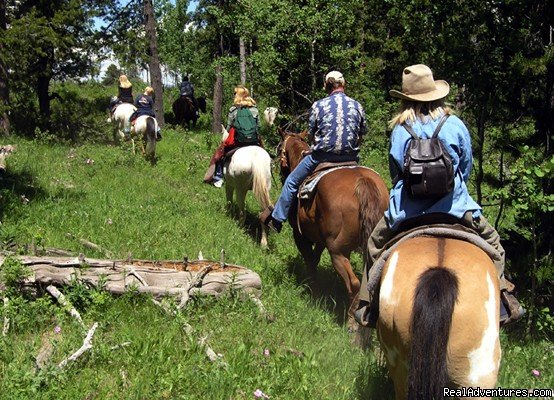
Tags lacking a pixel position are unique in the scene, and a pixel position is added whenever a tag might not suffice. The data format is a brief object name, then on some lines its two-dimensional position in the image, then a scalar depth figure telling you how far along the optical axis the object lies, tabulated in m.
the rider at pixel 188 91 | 24.88
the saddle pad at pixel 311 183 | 6.45
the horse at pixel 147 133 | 14.70
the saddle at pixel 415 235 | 3.76
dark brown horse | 24.34
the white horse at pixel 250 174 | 9.25
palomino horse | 3.10
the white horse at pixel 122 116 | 17.62
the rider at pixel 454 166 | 3.96
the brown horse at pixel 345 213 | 5.57
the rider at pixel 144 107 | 15.46
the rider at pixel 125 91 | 18.06
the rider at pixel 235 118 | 9.87
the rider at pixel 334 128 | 6.49
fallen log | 5.43
